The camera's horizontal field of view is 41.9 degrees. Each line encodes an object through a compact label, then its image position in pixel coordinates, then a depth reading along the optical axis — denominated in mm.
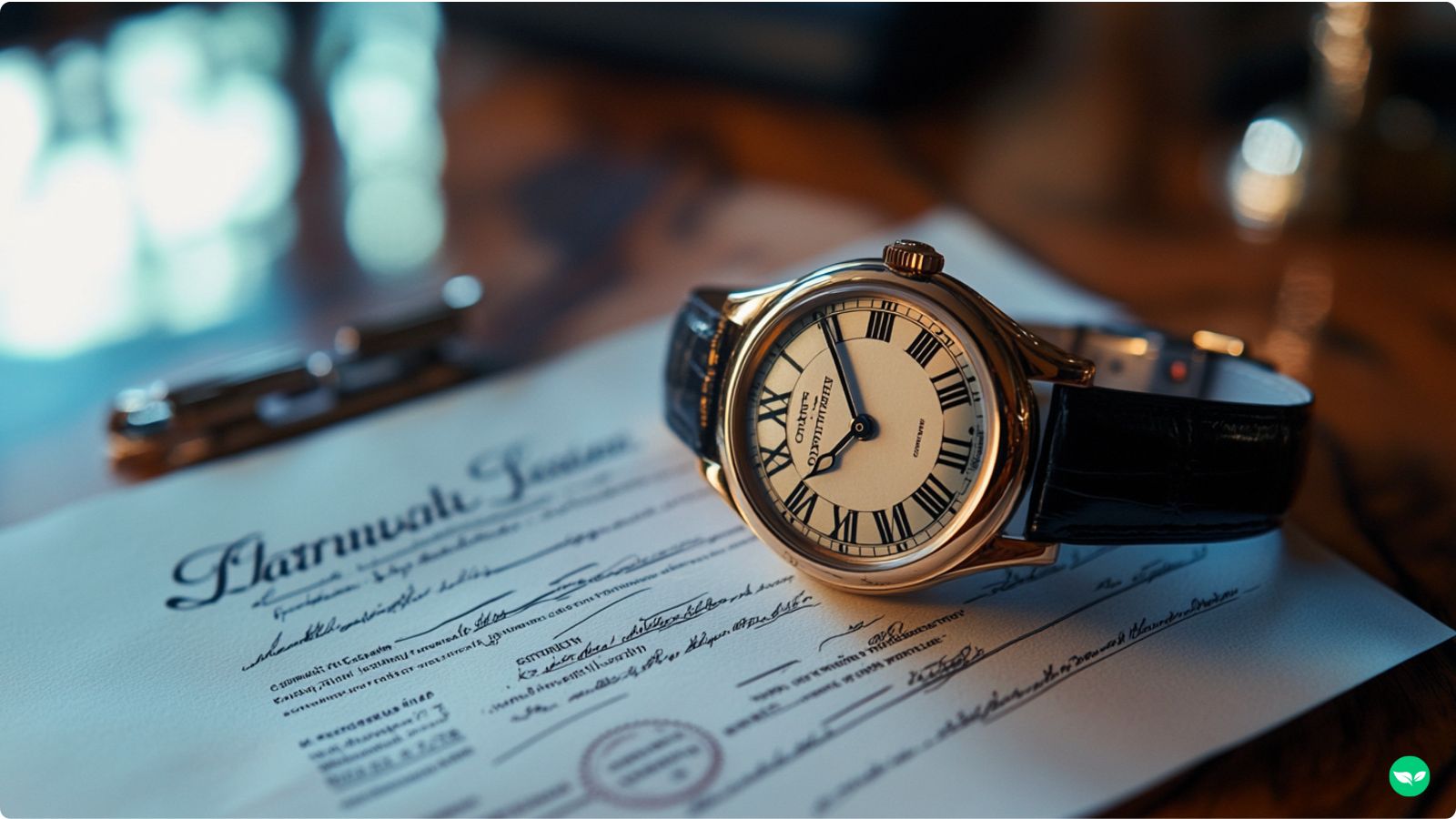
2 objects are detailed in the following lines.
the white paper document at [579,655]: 219
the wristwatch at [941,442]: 235
